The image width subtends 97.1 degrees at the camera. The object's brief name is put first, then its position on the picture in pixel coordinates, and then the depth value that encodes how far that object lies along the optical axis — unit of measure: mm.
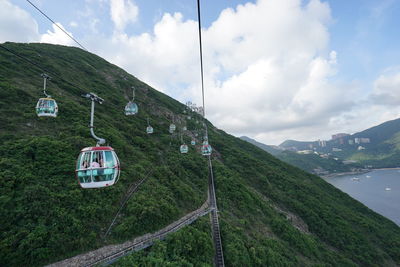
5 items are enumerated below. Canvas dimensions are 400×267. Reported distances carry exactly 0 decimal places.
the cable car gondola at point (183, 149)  36581
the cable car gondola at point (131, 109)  23375
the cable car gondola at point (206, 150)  31812
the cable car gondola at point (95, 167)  9055
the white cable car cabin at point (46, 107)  17166
